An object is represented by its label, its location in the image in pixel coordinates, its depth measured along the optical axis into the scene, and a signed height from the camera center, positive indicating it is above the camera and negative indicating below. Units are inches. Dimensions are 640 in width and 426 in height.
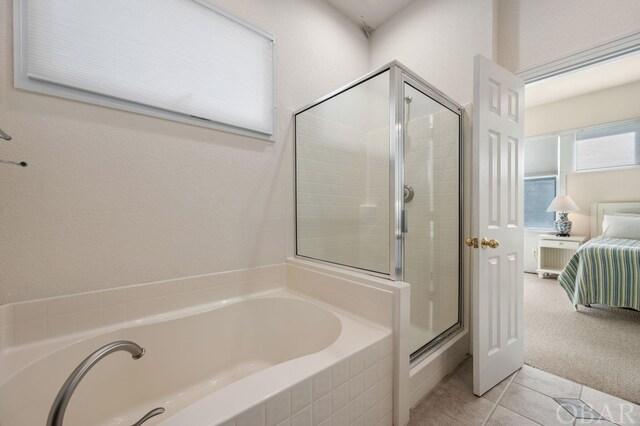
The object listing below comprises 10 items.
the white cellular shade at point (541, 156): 173.2 +35.8
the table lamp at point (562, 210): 156.4 -0.5
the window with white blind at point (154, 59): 46.7 +32.0
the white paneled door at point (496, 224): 60.1 -3.6
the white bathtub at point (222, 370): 35.2 -27.7
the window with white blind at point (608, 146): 147.2 +36.8
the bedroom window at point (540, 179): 174.2 +21.0
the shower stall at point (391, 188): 58.1 +6.3
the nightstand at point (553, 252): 154.7 -26.6
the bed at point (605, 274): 98.8 -26.1
